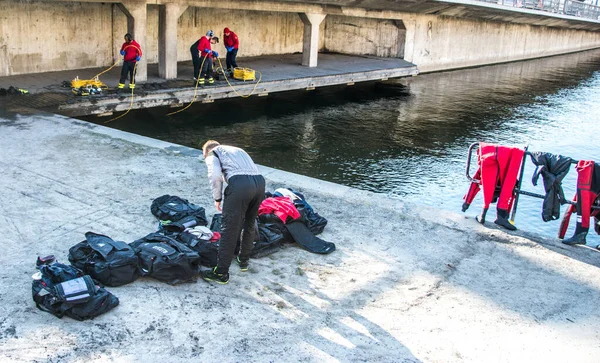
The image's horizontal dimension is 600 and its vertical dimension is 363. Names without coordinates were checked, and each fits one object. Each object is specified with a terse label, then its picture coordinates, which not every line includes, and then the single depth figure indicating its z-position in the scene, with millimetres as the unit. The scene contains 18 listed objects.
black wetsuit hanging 8398
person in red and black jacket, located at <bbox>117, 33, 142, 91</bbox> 16516
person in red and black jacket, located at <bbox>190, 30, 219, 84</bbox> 18297
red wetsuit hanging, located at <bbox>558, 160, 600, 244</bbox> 8195
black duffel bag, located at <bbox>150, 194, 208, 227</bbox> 7746
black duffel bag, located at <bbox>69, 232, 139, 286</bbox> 6191
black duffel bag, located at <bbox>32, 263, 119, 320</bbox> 5574
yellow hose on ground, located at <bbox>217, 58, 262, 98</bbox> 19734
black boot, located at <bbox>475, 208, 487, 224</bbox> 8616
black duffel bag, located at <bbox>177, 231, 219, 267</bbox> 6805
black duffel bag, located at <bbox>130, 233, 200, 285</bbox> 6363
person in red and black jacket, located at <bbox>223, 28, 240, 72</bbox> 20734
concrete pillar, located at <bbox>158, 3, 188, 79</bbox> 19078
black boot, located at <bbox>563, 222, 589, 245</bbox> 8305
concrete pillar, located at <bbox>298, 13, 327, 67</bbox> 24422
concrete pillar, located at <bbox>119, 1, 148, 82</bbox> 18016
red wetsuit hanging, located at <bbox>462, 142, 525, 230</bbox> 8523
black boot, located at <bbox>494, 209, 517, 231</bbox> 8703
